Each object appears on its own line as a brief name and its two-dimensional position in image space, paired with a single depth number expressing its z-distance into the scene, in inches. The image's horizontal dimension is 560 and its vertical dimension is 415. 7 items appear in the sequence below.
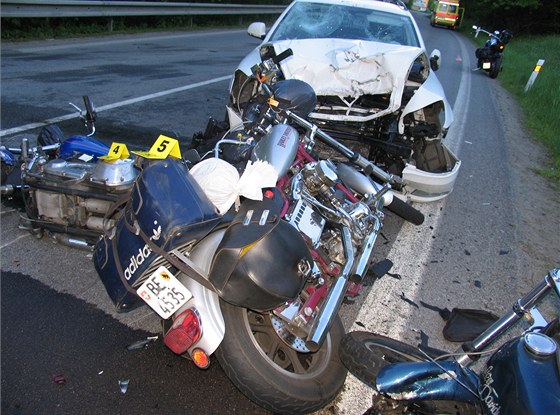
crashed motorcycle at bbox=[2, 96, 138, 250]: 132.6
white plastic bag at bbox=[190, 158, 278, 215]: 98.4
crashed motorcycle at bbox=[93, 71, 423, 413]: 86.4
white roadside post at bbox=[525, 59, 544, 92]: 565.6
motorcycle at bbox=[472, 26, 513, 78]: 644.7
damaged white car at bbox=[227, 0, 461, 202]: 194.2
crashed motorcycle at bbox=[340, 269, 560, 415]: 58.9
